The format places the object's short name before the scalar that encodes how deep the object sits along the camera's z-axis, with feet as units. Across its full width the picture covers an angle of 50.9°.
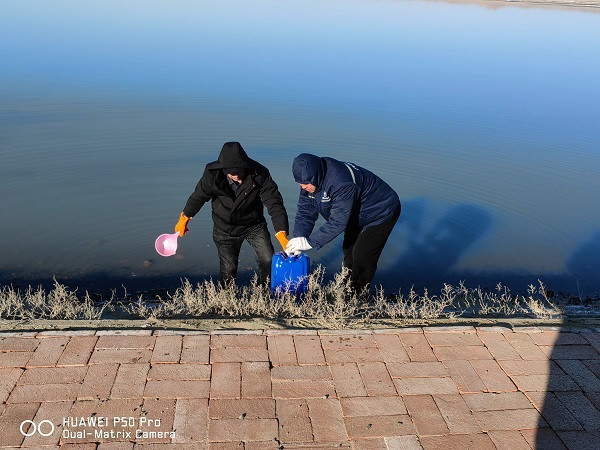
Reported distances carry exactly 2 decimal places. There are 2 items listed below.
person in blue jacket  18.08
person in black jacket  18.40
